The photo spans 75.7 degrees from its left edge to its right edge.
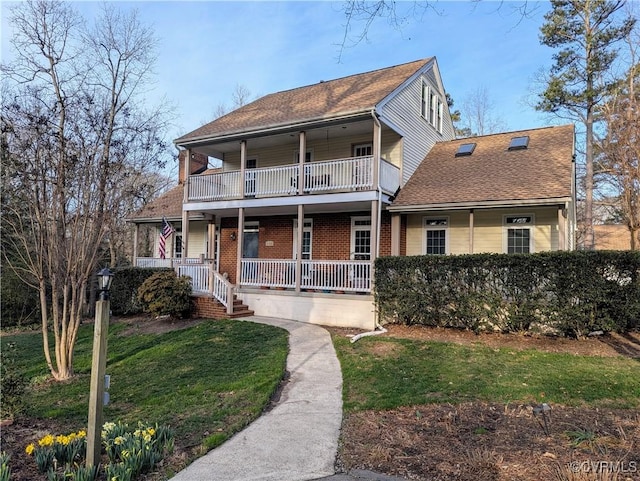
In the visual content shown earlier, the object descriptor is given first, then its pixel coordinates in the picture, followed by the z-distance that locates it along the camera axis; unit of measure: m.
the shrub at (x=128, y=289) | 15.07
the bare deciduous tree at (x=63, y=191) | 7.41
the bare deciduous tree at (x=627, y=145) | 13.63
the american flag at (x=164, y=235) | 17.80
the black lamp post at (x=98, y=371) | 3.84
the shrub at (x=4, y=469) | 3.46
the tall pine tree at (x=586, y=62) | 18.22
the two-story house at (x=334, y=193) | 12.06
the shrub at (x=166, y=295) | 12.41
